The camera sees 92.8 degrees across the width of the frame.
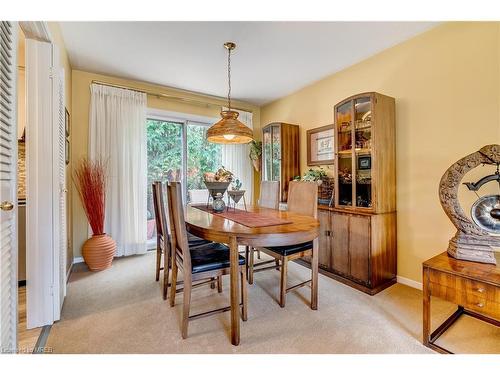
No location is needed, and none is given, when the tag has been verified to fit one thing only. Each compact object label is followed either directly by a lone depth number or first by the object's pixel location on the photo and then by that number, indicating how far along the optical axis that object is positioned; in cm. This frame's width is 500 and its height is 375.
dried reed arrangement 294
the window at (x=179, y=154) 390
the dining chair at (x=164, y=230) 225
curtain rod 330
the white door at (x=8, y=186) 110
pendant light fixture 242
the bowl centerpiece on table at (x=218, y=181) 247
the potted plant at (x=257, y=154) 432
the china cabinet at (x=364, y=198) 239
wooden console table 135
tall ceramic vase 288
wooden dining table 161
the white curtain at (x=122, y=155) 324
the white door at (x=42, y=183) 175
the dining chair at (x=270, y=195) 298
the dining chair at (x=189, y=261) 167
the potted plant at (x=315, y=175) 323
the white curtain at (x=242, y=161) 438
